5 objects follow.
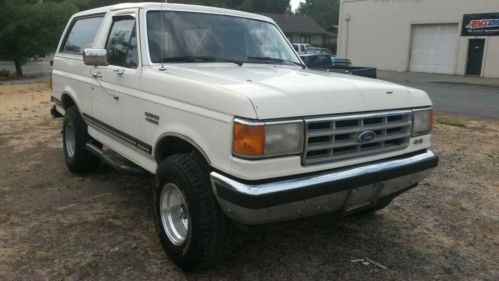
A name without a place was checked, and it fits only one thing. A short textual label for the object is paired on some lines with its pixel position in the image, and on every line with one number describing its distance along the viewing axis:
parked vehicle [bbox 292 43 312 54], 31.94
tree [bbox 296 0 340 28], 88.53
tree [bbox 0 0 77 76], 24.55
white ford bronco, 2.94
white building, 26.52
